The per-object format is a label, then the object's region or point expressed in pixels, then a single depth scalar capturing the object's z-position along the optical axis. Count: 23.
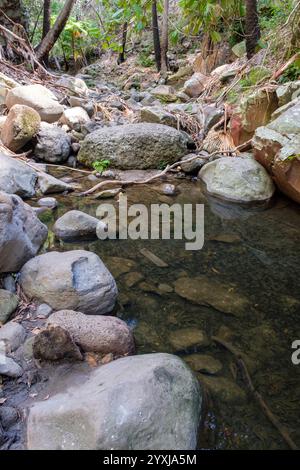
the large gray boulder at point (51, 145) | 5.46
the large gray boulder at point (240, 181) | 4.67
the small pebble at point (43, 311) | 2.30
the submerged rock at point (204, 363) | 2.04
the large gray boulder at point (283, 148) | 4.23
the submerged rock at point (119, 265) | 2.99
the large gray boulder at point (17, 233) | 2.35
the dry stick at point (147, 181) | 4.79
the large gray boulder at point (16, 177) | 4.04
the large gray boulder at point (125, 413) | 1.48
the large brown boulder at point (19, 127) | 5.16
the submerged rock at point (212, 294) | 2.61
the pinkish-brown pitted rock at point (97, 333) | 2.05
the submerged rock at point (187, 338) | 2.24
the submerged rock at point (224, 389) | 1.86
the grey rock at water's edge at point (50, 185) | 4.48
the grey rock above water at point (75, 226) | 3.42
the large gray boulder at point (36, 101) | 6.11
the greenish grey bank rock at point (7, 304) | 2.23
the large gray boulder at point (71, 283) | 2.35
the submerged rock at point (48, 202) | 4.17
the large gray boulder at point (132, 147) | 5.58
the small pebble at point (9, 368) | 1.83
